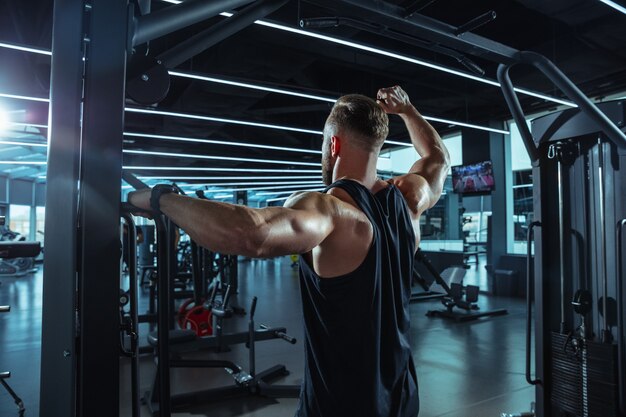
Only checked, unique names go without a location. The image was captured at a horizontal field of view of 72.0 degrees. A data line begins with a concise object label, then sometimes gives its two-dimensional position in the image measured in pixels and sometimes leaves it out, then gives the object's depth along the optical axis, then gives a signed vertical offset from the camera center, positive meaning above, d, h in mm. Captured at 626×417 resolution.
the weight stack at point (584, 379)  2121 -800
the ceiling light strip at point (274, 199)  17619 +1077
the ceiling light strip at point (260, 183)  12797 +1225
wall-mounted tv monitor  6793 +747
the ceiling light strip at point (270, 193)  16352 +1231
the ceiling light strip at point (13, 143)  6895 +1319
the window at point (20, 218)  12562 +169
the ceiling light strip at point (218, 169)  9398 +1261
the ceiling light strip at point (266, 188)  14177 +1220
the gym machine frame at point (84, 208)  805 +30
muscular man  870 -106
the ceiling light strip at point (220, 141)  6568 +1324
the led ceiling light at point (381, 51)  3307 +1535
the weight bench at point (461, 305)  5341 -1024
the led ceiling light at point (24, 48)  3484 +1443
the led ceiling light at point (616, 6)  3059 +1587
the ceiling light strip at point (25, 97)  4594 +1369
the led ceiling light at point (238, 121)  5285 +1389
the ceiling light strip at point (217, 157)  7844 +1275
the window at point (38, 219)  13110 +130
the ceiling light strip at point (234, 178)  11250 +1240
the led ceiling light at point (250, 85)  4129 +1455
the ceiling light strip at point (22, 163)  8241 +1232
